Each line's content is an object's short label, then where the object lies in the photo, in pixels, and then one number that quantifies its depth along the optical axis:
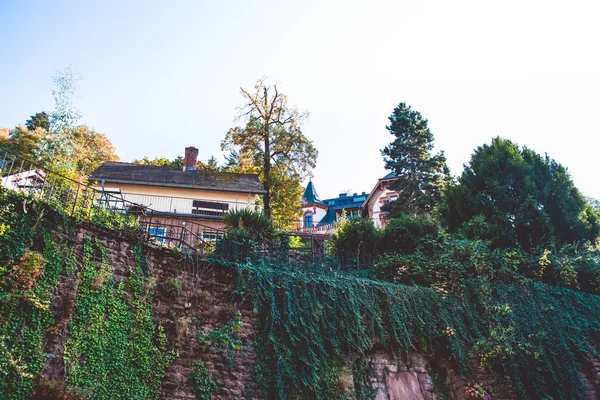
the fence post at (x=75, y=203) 8.32
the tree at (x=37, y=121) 35.57
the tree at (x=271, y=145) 26.22
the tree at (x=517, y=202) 15.45
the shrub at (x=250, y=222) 13.01
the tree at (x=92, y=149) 27.47
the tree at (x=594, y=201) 32.65
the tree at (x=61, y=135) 20.89
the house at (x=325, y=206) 41.49
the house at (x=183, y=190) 22.77
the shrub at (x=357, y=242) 13.29
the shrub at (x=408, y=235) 14.10
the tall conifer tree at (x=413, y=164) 24.47
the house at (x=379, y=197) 33.48
